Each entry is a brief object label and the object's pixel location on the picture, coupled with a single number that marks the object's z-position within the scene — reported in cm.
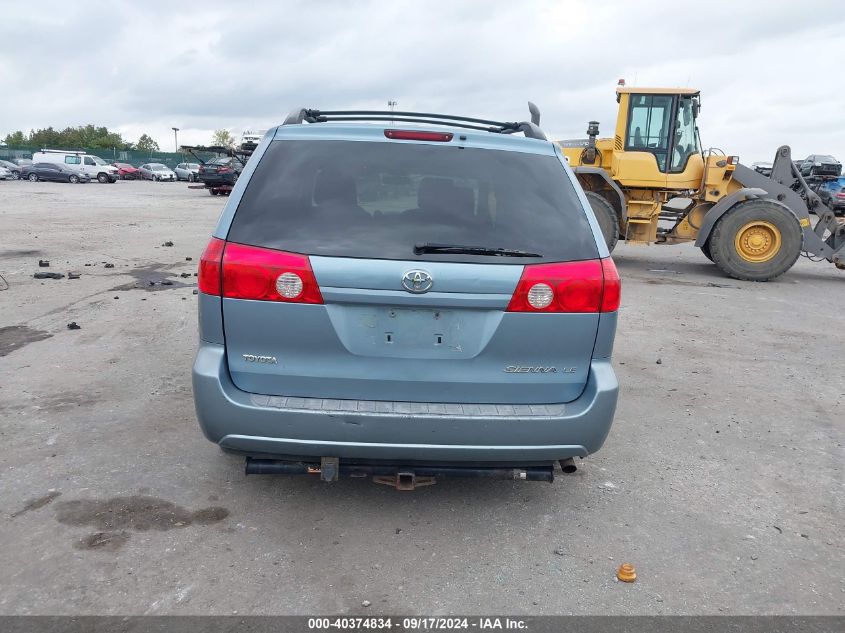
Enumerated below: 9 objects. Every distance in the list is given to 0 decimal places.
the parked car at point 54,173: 4516
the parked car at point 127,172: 5332
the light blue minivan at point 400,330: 313
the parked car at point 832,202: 1285
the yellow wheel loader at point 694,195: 1233
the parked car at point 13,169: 4747
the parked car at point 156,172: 5572
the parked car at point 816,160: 3226
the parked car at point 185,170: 5539
